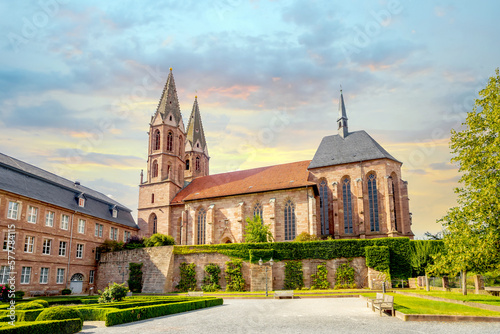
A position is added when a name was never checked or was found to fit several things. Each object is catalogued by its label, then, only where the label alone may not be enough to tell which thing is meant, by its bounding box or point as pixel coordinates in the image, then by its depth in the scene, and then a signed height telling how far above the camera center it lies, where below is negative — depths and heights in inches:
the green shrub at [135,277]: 1690.7 -100.4
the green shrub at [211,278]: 1574.8 -96.9
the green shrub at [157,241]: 1823.3 +58.2
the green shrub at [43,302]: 790.6 -97.1
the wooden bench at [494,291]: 1061.7 -95.3
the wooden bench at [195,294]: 1330.7 -133.3
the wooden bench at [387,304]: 712.4 -89.6
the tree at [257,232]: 1704.0 +93.2
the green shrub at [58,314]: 600.7 -91.6
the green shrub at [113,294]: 983.0 -99.9
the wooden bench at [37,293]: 1421.0 -142.4
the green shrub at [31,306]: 733.5 -97.3
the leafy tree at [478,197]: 829.8 +123.3
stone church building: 1796.3 +289.2
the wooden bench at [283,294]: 1198.9 -119.6
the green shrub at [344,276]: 1489.9 -81.6
